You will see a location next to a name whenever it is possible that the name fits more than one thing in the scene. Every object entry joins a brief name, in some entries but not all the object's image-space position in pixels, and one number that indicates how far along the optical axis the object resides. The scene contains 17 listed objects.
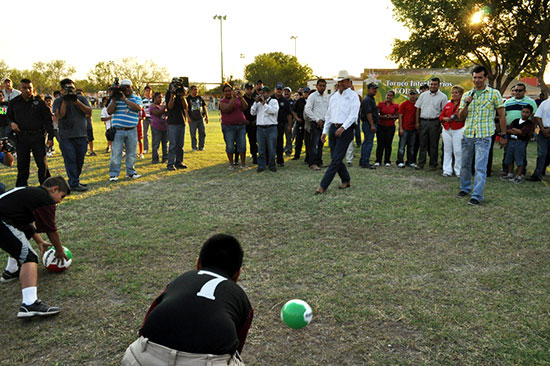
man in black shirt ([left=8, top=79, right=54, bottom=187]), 7.23
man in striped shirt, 8.52
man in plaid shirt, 6.60
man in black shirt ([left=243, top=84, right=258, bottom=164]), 10.40
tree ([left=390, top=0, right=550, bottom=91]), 21.76
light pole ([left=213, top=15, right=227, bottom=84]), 58.94
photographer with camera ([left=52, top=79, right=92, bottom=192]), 7.68
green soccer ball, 2.70
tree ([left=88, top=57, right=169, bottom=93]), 69.69
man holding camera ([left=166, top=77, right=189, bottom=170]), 9.98
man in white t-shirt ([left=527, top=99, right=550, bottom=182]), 8.33
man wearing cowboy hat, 7.27
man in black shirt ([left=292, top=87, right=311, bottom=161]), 11.29
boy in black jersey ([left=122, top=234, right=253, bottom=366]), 1.89
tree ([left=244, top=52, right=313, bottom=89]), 69.06
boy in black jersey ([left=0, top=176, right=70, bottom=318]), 3.39
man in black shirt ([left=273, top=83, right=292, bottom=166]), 10.81
